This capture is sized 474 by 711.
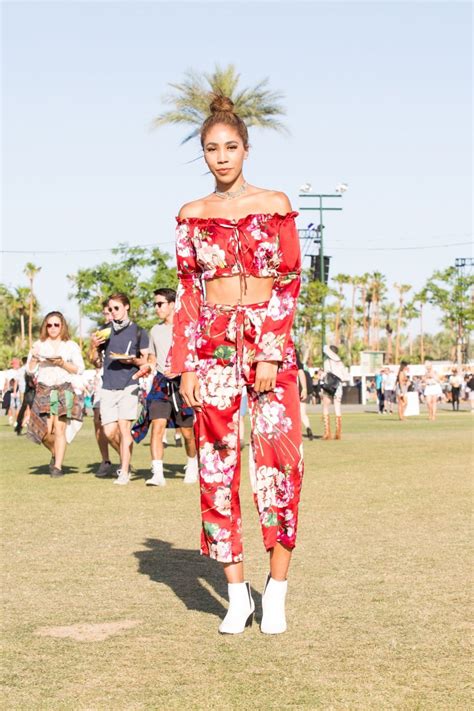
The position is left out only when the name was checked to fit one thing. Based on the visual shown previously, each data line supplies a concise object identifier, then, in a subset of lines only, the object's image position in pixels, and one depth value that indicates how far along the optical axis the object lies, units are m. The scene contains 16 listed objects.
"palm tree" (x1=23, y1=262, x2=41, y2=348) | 100.12
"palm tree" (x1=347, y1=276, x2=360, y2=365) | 112.49
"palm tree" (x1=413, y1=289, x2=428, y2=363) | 81.12
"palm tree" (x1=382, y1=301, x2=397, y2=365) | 120.50
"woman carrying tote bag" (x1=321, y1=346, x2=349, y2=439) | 22.89
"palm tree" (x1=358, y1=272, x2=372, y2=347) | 116.09
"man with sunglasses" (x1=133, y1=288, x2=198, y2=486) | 12.60
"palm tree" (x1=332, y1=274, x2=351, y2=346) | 109.75
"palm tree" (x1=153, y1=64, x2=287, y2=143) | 32.28
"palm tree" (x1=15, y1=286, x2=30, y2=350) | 98.69
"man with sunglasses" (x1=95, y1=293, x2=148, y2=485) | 12.82
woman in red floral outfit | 5.32
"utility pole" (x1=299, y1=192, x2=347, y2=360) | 58.50
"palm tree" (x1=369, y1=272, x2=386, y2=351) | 116.81
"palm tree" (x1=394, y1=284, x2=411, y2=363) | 118.12
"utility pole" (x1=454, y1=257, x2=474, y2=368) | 81.44
